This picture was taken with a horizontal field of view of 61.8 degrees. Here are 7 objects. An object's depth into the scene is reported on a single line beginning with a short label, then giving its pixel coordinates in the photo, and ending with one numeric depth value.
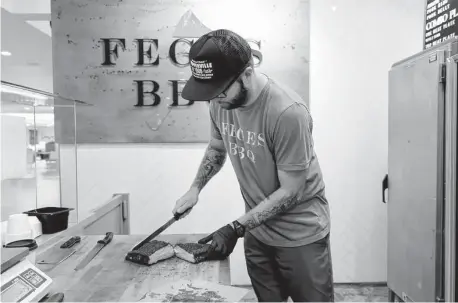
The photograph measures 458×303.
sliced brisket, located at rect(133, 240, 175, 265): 1.45
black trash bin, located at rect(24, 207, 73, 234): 1.52
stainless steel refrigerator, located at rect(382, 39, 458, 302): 2.01
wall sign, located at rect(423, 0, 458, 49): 2.24
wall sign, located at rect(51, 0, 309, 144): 2.84
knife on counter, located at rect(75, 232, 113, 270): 1.41
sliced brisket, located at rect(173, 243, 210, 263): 1.46
